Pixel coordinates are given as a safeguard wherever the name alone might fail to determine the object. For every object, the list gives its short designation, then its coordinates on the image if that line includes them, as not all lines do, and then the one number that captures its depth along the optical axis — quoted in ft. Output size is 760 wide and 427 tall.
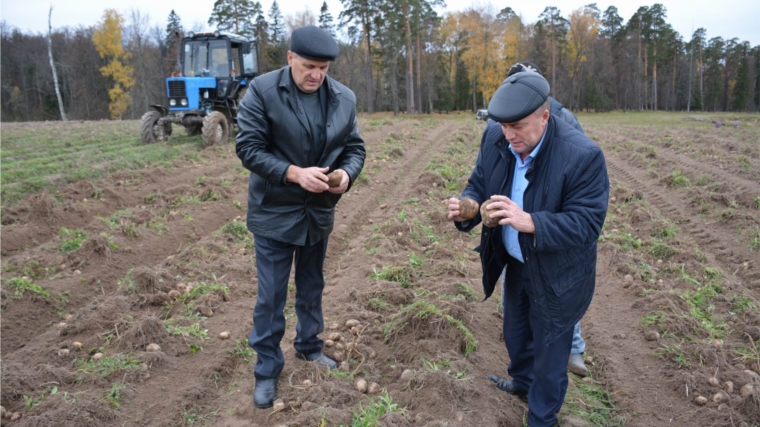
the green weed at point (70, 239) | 19.76
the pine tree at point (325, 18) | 146.61
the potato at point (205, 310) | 14.84
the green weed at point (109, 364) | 11.63
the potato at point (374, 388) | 10.86
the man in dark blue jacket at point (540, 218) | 7.78
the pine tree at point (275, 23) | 142.10
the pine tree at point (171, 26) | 164.04
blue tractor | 45.52
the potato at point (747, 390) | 10.55
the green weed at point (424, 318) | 12.37
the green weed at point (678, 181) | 31.14
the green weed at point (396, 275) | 16.52
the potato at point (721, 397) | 10.73
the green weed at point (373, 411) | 9.35
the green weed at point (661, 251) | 19.62
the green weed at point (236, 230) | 21.67
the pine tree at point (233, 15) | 131.34
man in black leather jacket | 9.36
